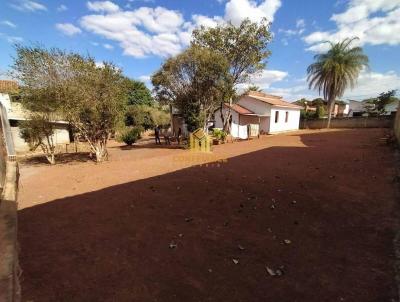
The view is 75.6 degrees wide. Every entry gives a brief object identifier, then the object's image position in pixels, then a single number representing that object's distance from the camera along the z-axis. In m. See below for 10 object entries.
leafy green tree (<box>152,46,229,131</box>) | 16.53
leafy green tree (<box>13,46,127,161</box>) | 12.02
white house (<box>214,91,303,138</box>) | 25.14
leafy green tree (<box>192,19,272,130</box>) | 18.70
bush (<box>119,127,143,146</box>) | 22.16
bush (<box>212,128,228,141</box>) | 20.62
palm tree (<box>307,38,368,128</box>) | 30.33
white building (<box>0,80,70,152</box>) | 19.62
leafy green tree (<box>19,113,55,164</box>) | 13.57
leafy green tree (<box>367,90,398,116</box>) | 33.75
